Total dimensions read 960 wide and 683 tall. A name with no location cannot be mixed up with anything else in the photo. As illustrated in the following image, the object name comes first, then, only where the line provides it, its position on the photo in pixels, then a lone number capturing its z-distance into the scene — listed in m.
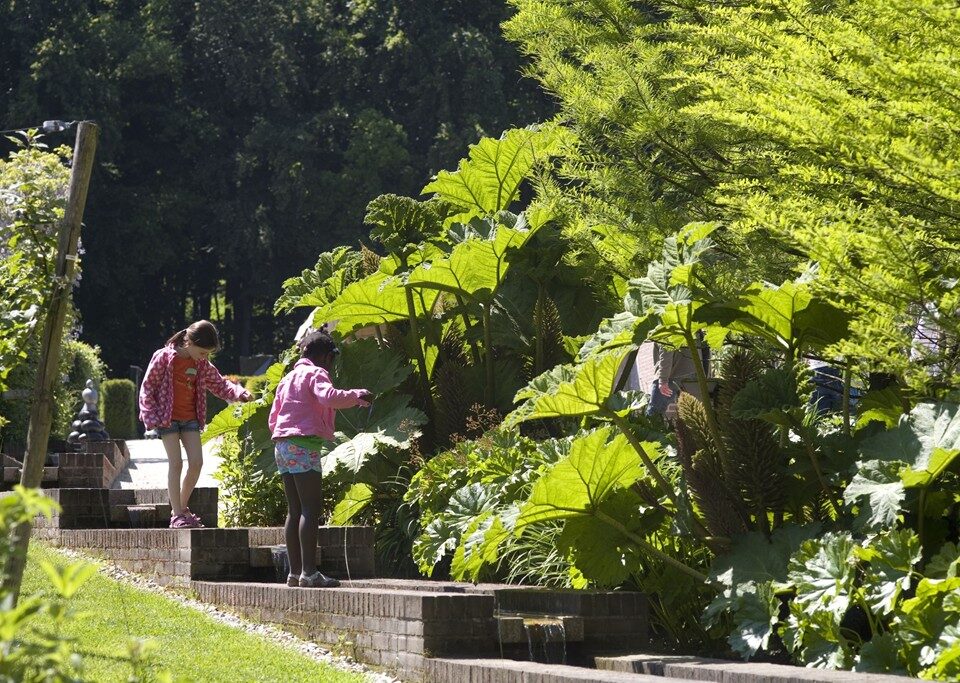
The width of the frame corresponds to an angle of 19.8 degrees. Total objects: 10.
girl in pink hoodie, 14.69
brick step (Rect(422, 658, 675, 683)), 10.41
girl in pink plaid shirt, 18.05
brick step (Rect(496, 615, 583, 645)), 12.61
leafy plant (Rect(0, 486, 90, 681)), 5.17
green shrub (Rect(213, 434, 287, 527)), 20.17
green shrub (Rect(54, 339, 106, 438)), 31.55
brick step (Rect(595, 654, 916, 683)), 10.01
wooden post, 11.88
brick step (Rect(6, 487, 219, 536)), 19.59
